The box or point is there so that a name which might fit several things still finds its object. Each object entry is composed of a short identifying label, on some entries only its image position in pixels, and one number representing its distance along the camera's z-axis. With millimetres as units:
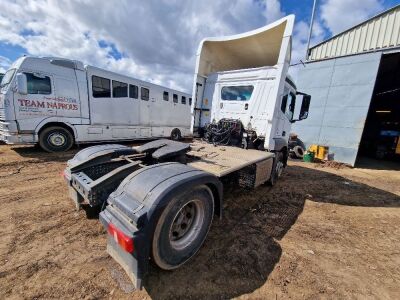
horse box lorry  6535
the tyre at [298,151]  10700
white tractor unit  1961
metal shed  8945
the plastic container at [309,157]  9964
